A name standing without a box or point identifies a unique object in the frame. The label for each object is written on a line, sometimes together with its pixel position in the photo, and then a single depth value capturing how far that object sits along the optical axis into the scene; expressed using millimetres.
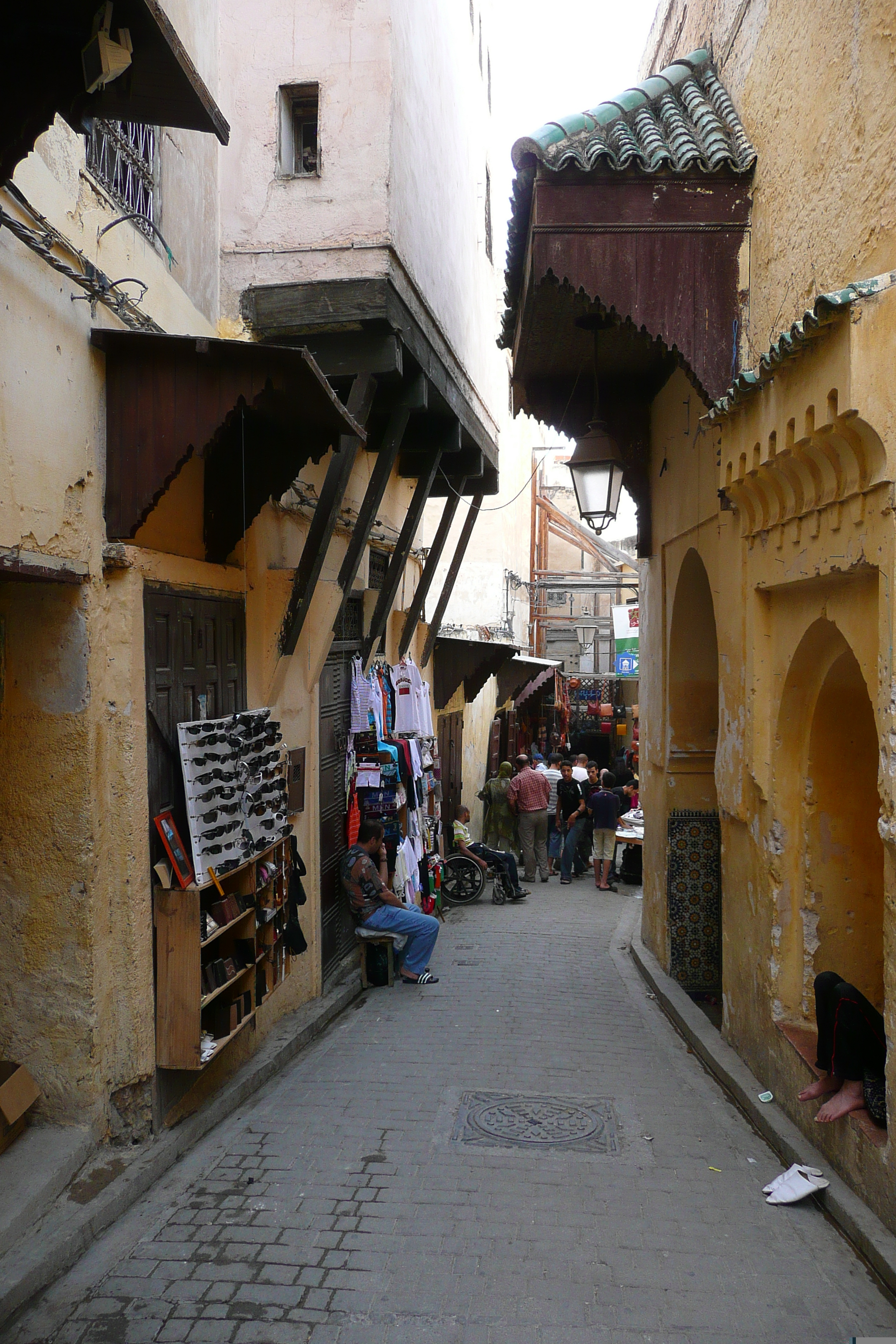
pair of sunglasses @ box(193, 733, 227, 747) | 5254
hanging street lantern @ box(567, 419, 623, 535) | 8008
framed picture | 4914
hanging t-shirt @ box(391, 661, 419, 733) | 10258
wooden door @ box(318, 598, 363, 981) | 8297
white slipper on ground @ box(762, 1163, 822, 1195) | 4562
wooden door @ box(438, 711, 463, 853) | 14000
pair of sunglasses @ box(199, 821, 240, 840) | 5211
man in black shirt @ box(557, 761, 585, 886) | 14680
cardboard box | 4133
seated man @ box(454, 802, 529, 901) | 12797
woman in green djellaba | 14727
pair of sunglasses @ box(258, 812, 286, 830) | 6067
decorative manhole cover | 5223
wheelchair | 12852
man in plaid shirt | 14328
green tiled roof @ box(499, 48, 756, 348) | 6125
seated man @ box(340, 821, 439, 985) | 8266
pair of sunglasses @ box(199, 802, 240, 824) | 5203
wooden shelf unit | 4840
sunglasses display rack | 5156
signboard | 21297
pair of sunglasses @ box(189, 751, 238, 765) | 5230
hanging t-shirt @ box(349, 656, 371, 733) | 9078
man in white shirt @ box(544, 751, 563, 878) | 15266
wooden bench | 8391
